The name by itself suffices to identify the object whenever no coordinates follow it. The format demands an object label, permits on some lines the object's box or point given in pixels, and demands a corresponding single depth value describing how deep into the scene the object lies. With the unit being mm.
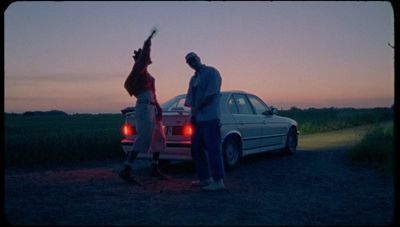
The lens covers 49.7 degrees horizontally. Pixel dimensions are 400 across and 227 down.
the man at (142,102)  6742
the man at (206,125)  6324
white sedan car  7863
